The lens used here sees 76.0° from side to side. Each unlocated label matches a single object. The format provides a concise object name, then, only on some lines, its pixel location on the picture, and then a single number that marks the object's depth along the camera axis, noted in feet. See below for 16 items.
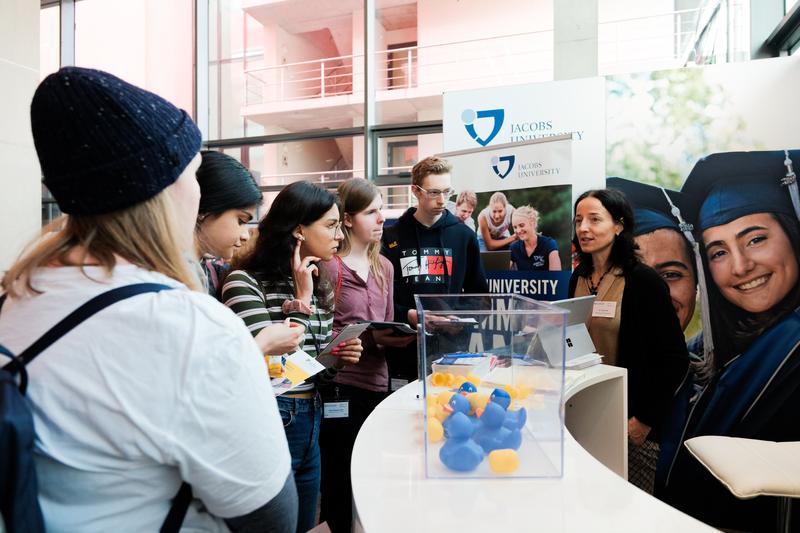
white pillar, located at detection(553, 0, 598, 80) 12.72
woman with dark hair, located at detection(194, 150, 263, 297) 4.79
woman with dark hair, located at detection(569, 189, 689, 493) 8.03
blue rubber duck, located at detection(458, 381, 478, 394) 4.58
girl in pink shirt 6.88
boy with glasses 9.29
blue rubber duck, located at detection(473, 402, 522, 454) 3.72
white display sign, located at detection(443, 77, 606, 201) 10.52
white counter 2.93
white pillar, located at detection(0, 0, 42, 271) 10.43
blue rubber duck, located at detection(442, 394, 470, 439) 4.08
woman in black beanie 1.96
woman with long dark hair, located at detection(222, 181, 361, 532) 5.15
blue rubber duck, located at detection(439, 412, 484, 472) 3.57
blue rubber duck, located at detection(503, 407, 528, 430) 3.83
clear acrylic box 3.64
